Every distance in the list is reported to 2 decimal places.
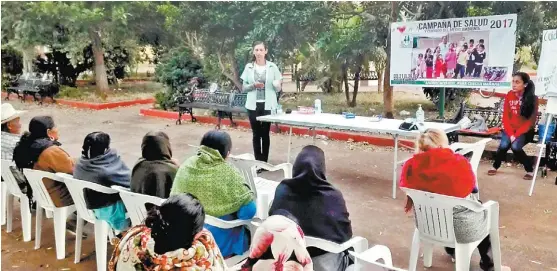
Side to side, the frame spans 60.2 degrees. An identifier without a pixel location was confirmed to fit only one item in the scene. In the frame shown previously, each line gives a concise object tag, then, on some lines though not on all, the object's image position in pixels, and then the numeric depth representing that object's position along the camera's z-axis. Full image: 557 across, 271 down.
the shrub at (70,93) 13.87
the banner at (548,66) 4.67
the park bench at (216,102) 8.76
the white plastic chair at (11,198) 3.65
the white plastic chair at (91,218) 3.09
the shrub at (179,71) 10.46
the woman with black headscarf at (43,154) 3.32
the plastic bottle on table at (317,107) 5.88
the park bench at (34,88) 13.08
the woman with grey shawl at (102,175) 3.04
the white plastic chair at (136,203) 2.65
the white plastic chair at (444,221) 2.65
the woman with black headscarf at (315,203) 2.30
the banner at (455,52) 6.20
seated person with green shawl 2.56
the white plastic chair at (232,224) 2.49
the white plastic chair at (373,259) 1.88
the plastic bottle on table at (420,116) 4.91
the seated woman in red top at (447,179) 2.68
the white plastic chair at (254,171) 3.42
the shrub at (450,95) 9.12
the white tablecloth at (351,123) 4.70
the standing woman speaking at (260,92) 5.59
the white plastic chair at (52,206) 3.21
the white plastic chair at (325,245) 2.13
